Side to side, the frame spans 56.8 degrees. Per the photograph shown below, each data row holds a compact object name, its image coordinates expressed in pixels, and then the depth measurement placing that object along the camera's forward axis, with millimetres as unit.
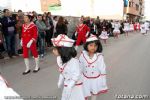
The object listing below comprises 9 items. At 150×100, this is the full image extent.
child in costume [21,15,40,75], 3832
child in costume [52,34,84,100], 1784
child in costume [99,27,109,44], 8986
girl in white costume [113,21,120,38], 11910
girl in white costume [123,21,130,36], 14945
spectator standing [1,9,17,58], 4999
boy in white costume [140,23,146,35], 14811
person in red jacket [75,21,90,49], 5611
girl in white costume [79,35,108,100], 2081
